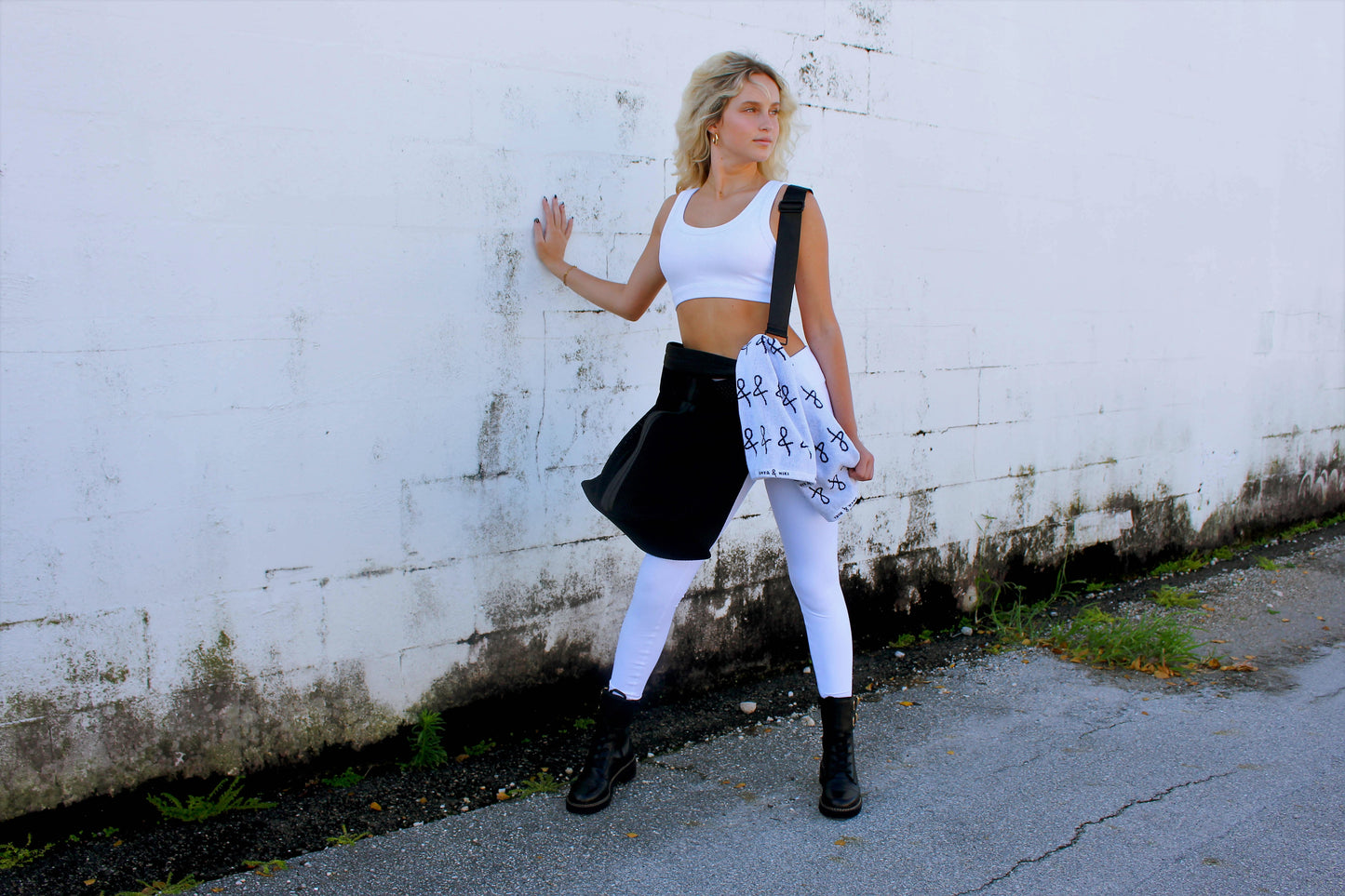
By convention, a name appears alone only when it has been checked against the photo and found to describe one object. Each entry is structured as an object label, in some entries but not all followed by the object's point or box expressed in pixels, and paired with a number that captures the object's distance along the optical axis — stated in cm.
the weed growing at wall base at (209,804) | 259
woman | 254
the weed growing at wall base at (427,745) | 296
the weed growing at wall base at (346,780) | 283
